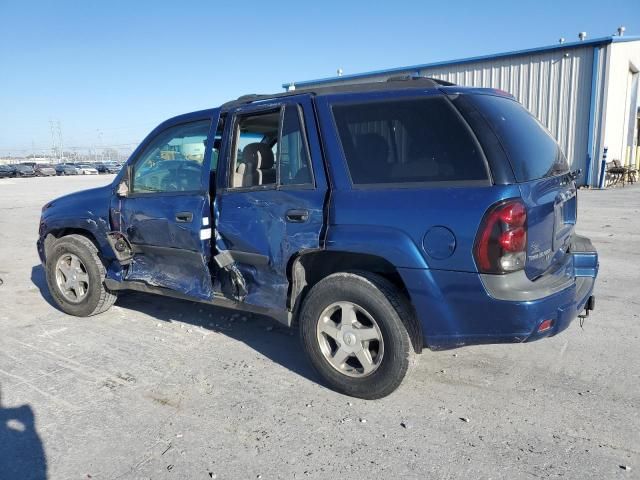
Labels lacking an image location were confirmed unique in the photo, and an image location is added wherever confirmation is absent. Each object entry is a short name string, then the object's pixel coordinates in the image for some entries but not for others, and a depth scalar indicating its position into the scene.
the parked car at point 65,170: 54.53
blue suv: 2.76
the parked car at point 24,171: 47.97
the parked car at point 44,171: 49.88
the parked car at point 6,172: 47.25
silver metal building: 16.95
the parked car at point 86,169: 56.83
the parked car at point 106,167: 59.96
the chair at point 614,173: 18.81
